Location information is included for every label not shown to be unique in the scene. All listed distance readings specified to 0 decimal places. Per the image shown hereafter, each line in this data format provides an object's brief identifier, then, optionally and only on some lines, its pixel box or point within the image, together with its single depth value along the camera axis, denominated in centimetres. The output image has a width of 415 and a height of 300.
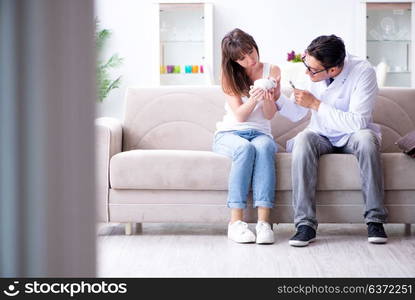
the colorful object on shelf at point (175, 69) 1190
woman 509
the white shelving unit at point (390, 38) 1156
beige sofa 519
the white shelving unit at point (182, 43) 1174
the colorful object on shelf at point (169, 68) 1190
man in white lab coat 501
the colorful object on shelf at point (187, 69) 1185
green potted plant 1180
